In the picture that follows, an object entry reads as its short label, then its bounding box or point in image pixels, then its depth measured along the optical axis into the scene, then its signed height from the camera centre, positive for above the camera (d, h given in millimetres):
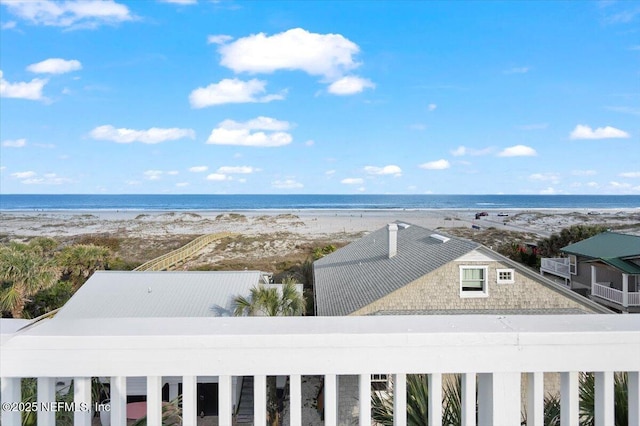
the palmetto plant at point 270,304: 13320 -2943
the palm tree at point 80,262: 25531 -3129
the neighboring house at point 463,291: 13906 -2750
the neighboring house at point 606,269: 19172 -3172
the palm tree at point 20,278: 16672 -2782
